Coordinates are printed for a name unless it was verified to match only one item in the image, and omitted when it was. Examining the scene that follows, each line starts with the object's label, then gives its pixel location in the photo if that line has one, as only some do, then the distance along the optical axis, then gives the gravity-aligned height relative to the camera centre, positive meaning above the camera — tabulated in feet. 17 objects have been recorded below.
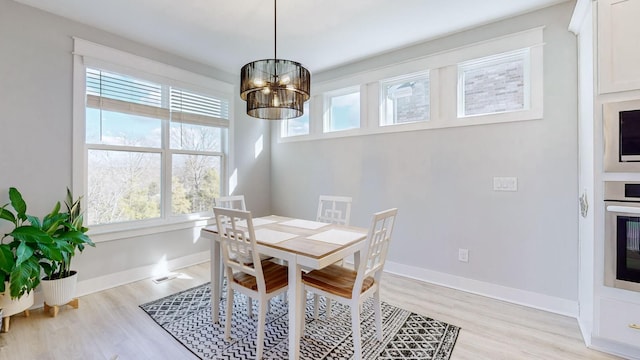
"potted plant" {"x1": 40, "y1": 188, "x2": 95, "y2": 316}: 7.47 -2.48
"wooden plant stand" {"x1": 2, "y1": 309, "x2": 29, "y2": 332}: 6.81 -3.52
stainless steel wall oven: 5.49 -1.08
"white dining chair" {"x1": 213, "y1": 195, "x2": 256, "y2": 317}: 9.28 -0.78
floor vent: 10.11 -3.65
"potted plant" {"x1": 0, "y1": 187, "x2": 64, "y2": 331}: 6.39 -1.79
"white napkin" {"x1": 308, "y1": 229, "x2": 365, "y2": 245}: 6.49 -1.39
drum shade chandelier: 6.32 +2.20
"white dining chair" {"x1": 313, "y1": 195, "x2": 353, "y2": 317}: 7.52 -1.30
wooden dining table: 5.57 -1.44
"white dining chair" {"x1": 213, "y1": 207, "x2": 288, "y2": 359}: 5.87 -2.23
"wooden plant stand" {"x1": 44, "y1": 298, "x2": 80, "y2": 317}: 7.66 -3.58
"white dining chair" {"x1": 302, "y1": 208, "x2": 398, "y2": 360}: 5.59 -2.25
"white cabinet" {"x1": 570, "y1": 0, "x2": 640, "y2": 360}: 5.53 +1.06
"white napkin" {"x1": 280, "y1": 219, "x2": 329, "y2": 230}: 8.08 -1.32
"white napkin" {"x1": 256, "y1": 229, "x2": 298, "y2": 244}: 6.52 -1.39
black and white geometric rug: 6.15 -3.78
